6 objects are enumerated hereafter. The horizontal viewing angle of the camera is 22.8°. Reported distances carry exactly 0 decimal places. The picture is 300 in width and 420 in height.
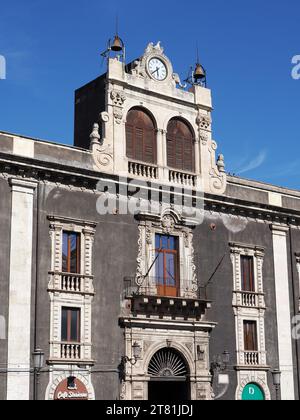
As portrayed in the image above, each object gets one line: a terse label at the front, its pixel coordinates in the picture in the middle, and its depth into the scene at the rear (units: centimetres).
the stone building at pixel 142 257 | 2744
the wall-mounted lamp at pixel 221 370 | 3138
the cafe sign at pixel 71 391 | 2711
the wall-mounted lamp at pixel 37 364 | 2519
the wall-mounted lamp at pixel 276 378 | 3091
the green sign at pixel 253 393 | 3231
